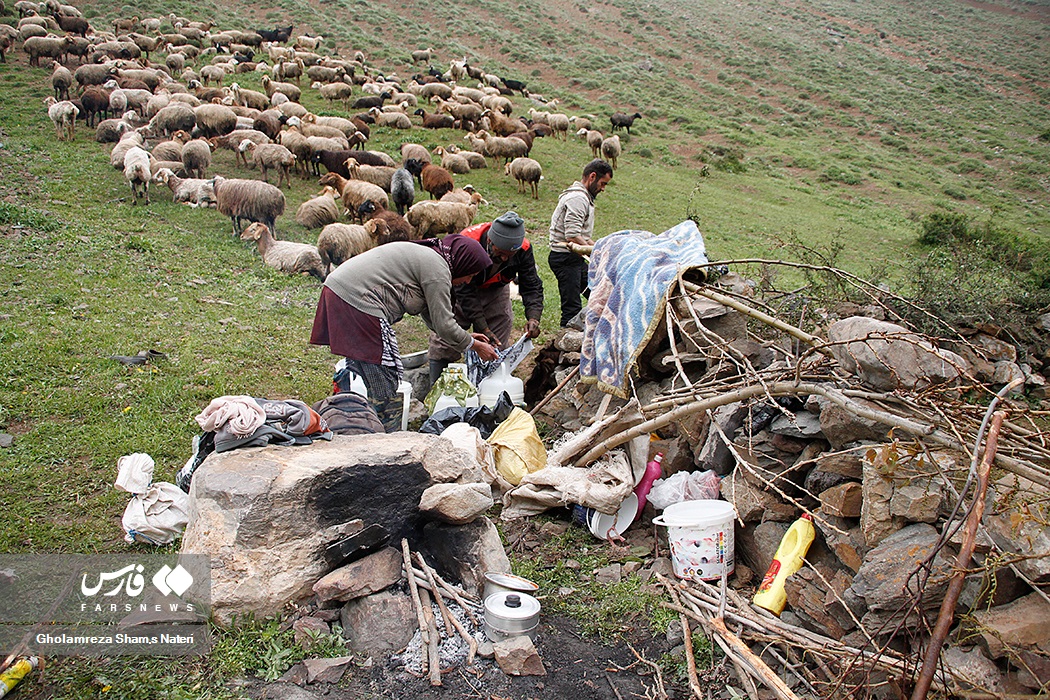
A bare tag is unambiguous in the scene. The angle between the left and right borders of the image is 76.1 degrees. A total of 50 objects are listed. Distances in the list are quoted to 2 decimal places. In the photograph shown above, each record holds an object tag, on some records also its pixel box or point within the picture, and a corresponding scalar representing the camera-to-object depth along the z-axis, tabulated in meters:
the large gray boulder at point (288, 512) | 3.18
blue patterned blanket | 4.22
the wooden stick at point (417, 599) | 3.12
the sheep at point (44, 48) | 17.25
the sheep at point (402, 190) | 12.59
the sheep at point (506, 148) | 15.76
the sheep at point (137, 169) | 10.47
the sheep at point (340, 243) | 9.59
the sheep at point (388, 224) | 10.31
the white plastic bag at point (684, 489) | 4.07
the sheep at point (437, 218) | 11.24
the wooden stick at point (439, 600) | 3.24
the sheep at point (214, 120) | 14.35
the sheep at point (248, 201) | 10.21
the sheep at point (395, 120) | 17.78
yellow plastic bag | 4.57
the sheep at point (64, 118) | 12.84
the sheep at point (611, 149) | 17.72
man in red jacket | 5.16
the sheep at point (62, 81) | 14.97
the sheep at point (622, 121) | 21.78
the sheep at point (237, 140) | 13.64
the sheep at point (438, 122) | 18.42
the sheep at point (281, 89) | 18.72
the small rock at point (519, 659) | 3.05
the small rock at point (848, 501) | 3.44
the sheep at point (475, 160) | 15.59
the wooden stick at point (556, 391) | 5.52
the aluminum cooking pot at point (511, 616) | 3.18
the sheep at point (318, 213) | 11.24
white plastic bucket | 3.62
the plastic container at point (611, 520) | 4.14
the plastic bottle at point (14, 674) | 2.71
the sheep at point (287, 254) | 9.20
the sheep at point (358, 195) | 11.67
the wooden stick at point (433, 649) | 2.92
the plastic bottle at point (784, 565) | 3.41
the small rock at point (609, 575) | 3.80
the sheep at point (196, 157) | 12.30
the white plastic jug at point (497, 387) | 5.43
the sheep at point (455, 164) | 14.99
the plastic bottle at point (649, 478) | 4.26
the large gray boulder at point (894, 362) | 3.69
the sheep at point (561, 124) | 20.33
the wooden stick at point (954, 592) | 1.93
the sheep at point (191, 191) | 10.98
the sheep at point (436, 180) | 13.10
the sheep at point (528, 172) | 14.16
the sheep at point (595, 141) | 18.19
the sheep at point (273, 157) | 12.65
